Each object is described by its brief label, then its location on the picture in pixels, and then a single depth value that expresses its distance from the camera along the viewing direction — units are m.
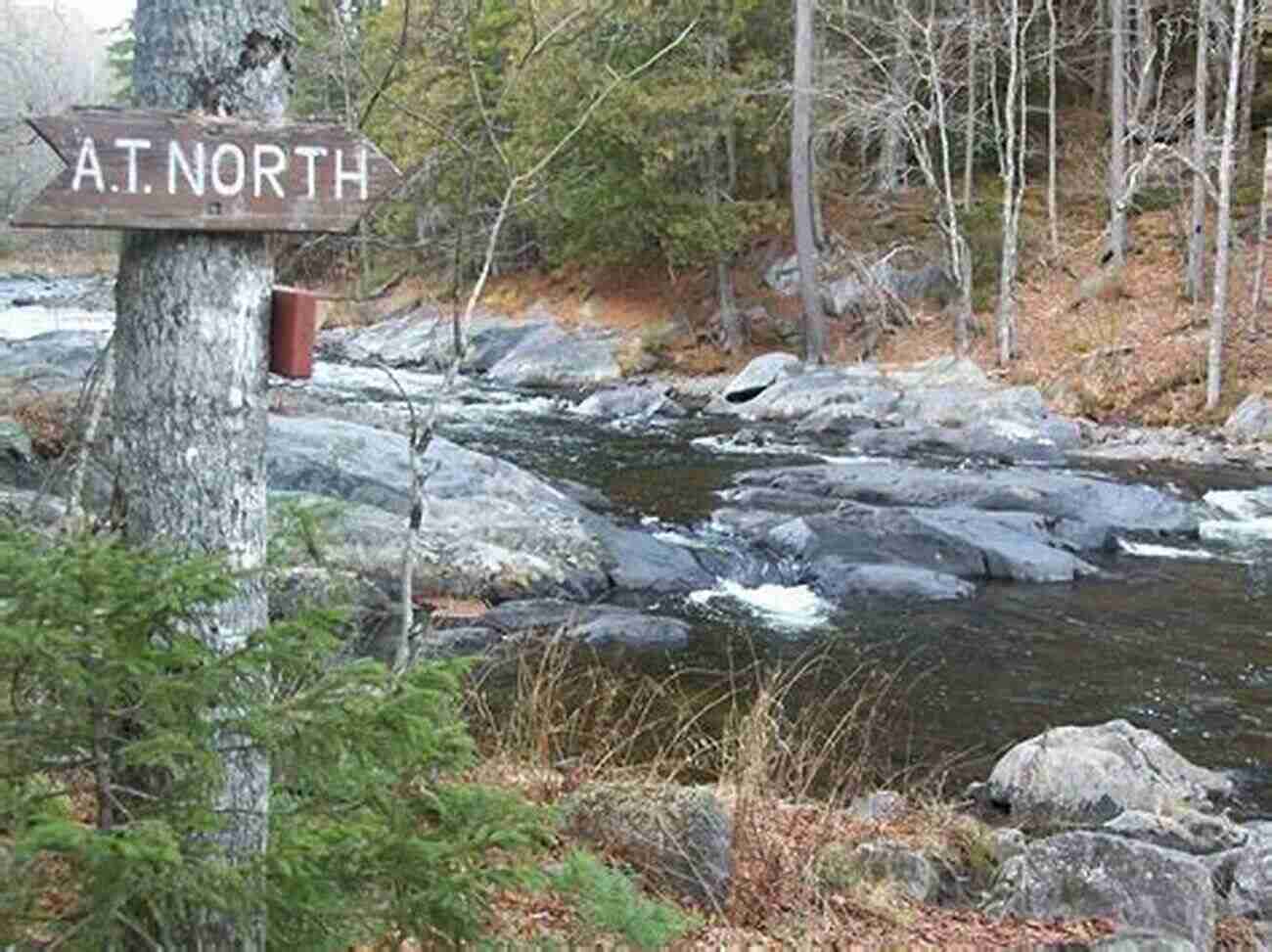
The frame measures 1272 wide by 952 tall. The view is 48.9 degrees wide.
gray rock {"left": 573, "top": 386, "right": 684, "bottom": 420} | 22.98
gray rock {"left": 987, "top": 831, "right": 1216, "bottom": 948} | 5.12
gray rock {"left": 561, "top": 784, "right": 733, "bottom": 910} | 4.71
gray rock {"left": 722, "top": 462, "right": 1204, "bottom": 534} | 14.89
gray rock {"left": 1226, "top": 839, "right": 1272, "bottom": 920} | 5.66
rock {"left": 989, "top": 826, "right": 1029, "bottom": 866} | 6.07
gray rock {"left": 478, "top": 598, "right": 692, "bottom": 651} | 10.15
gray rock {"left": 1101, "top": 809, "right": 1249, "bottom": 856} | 6.54
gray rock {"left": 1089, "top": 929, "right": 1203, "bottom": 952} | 4.68
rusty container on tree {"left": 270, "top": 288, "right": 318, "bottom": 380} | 2.96
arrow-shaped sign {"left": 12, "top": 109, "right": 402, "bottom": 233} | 2.75
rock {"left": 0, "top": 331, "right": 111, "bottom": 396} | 15.06
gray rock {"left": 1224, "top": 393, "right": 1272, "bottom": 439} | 19.17
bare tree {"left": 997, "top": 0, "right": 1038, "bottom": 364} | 23.59
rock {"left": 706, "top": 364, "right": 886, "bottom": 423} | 22.67
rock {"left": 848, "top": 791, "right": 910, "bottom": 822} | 6.29
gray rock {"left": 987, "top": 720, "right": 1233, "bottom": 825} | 7.21
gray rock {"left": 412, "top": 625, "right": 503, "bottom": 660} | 9.17
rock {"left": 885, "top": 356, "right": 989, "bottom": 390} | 22.84
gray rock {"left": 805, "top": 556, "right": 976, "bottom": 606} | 12.15
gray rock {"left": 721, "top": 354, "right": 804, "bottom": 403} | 24.61
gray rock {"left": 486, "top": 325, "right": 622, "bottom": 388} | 28.02
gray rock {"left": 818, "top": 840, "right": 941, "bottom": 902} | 5.14
